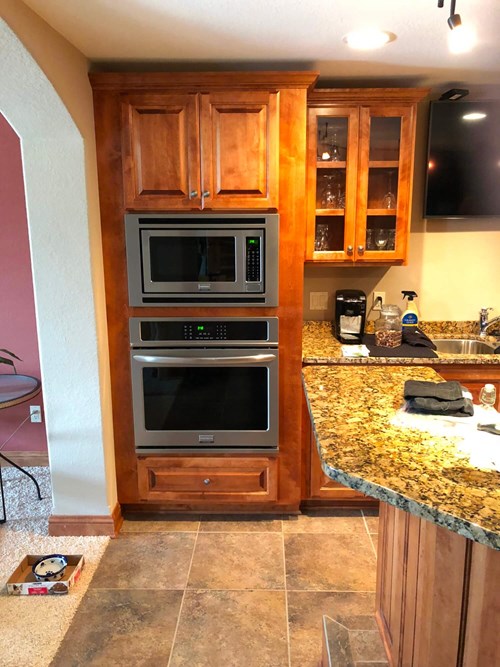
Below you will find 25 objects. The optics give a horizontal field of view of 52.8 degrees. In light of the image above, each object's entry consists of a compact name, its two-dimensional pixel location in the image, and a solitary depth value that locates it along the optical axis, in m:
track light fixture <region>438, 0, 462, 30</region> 1.35
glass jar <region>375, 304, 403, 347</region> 2.76
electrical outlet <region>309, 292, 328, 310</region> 3.14
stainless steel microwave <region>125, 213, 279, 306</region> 2.44
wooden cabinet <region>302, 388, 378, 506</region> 2.69
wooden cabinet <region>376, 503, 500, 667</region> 1.10
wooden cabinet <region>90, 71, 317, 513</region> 2.34
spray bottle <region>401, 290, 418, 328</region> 3.05
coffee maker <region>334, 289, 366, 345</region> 2.85
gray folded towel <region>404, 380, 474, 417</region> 1.58
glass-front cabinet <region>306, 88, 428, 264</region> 2.58
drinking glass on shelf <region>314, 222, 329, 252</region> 2.77
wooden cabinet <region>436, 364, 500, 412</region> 2.60
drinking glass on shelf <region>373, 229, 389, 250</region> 2.75
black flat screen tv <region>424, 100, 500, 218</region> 2.78
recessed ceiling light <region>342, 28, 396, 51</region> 2.01
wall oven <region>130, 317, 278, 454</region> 2.54
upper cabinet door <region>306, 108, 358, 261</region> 2.61
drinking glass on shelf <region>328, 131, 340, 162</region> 2.64
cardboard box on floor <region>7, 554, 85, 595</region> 2.18
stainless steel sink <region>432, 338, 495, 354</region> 3.07
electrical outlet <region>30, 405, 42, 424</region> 3.27
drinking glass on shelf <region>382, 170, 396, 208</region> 2.70
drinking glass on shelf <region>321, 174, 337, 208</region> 2.71
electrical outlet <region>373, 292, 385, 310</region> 3.14
